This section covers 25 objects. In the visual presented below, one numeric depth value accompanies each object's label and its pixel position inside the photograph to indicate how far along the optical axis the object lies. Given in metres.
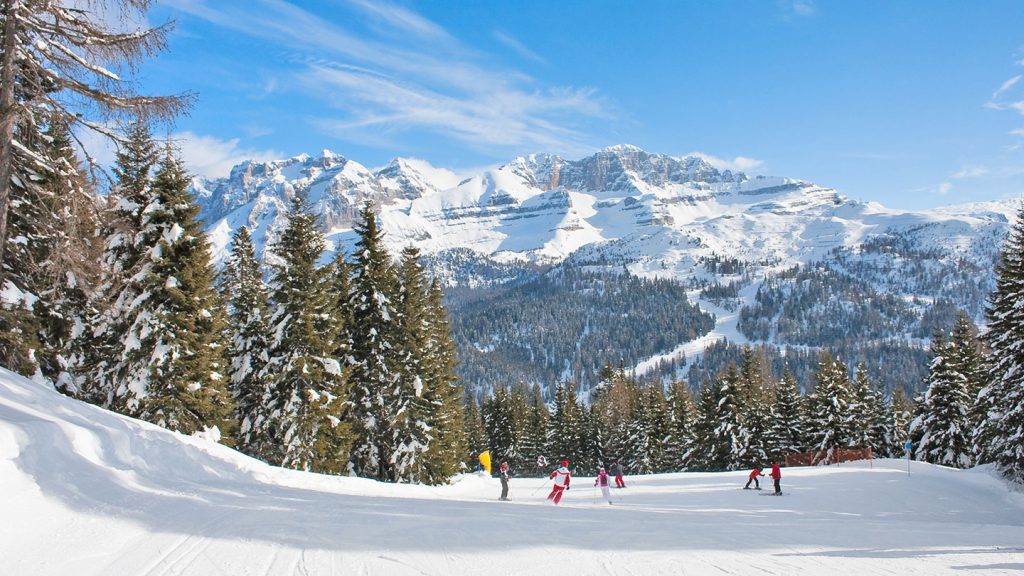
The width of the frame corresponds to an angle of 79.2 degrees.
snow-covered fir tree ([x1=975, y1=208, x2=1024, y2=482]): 27.56
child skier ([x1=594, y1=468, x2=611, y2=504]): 22.69
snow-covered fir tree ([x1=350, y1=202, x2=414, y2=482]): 29.97
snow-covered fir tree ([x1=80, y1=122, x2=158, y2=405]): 21.41
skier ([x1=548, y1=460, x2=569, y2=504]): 22.22
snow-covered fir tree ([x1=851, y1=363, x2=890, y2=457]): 50.43
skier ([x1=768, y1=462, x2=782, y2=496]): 24.80
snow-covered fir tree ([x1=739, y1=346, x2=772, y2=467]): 50.81
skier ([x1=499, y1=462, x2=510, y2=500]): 24.27
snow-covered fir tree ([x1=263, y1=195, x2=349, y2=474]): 26.06
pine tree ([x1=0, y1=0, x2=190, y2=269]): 10.34
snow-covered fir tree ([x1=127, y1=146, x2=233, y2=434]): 21.28
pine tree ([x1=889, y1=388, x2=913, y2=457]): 59.91
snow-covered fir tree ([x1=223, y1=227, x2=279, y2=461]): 29.20
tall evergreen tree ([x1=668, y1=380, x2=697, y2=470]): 59.64
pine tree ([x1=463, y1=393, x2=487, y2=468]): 76.31
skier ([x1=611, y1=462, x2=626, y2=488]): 28.00
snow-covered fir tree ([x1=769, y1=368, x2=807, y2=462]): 53.31
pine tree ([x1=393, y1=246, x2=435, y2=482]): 30.36
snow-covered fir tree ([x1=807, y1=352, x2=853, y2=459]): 49.59
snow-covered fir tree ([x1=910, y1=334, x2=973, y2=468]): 39.91
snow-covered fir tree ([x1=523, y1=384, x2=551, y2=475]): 75.00
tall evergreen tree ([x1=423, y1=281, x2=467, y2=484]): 32.53
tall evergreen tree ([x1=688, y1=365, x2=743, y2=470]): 51.41
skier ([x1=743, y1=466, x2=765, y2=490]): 27.42
